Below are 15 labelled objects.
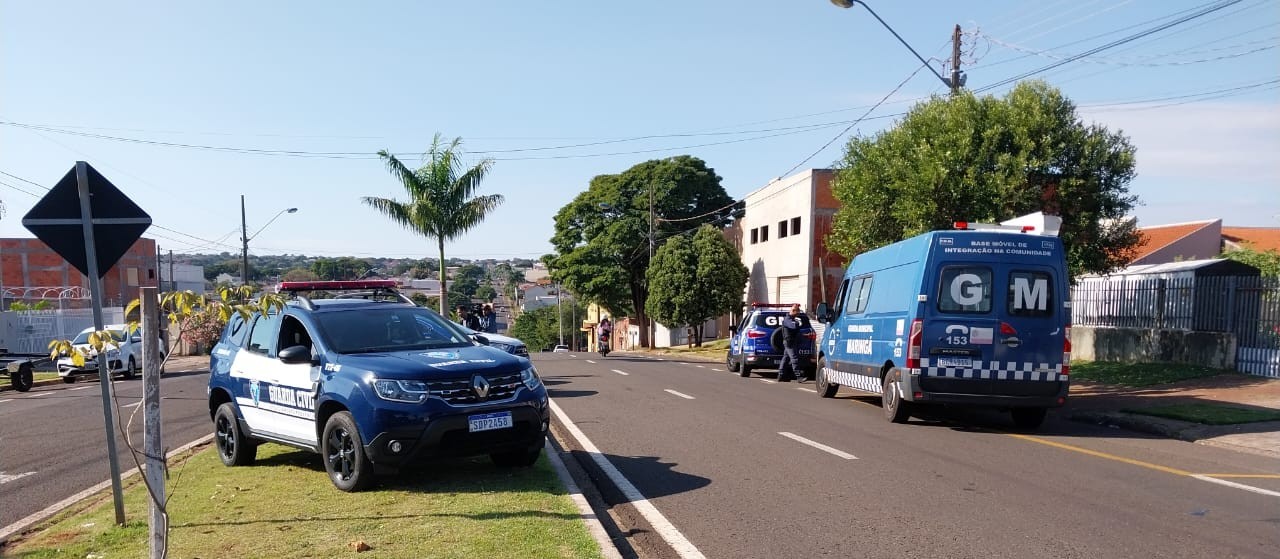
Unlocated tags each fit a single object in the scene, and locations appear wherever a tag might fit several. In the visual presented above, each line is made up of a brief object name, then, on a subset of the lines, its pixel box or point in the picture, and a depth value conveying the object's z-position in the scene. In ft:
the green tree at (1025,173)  57.06
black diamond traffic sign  20.00
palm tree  84.89
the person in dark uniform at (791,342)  67.31
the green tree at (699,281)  137.28
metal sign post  19.67
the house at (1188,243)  138.31
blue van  37.65
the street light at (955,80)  61.21
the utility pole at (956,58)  65.46
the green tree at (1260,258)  100.73
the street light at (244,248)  138.02
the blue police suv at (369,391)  24.25
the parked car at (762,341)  72.84
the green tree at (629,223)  169.17
